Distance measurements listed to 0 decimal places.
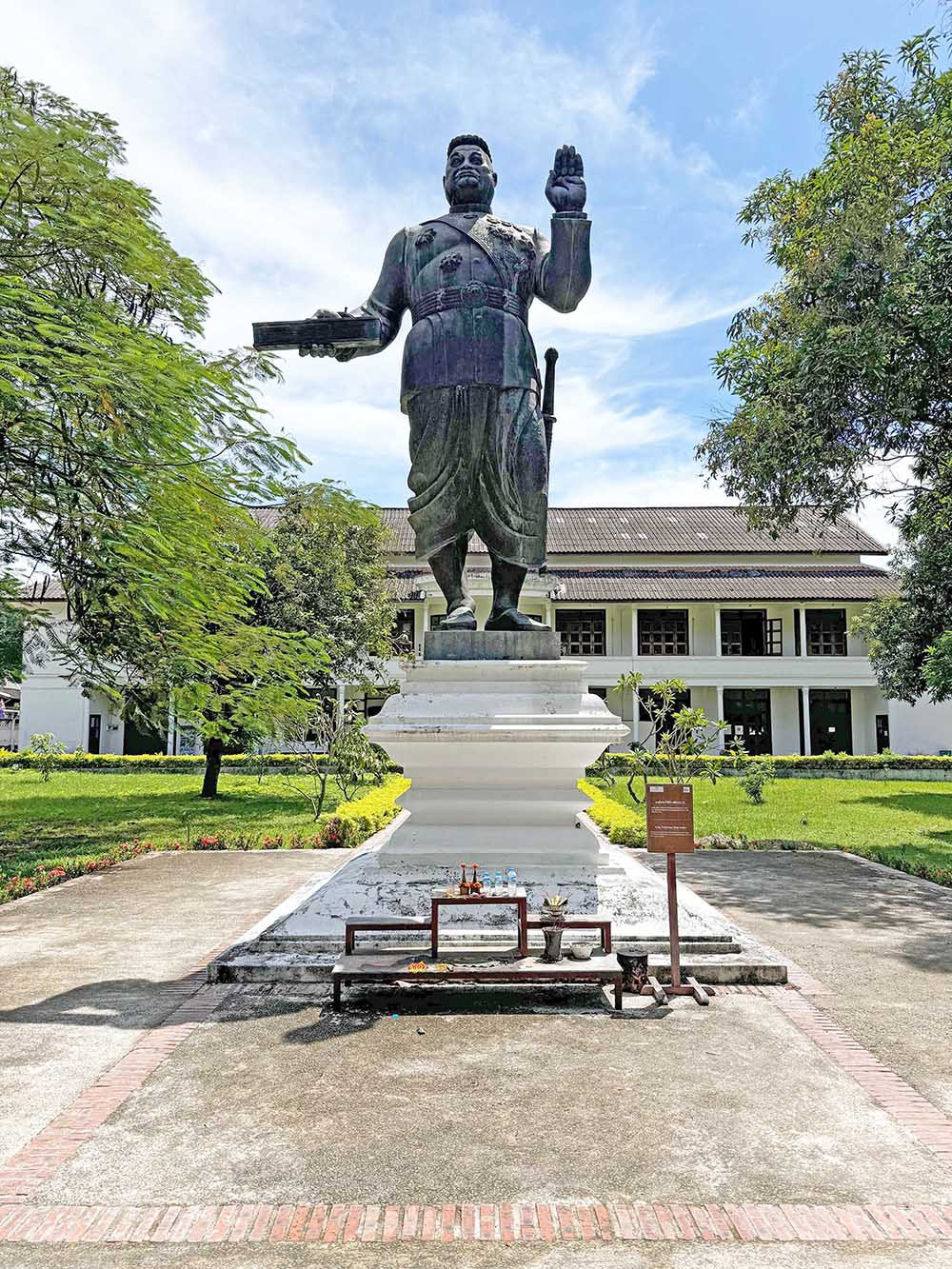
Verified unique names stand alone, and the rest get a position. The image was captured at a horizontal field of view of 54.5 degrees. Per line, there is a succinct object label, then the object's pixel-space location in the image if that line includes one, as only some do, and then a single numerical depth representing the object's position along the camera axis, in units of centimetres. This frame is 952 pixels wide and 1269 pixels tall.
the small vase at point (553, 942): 423
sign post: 432
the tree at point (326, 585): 1580
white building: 2750
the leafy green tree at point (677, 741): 1357
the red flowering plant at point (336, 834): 1078
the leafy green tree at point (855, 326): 891
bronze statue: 567
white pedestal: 517
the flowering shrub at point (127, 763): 2492
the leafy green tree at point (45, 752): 2128
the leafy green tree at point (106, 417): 793
